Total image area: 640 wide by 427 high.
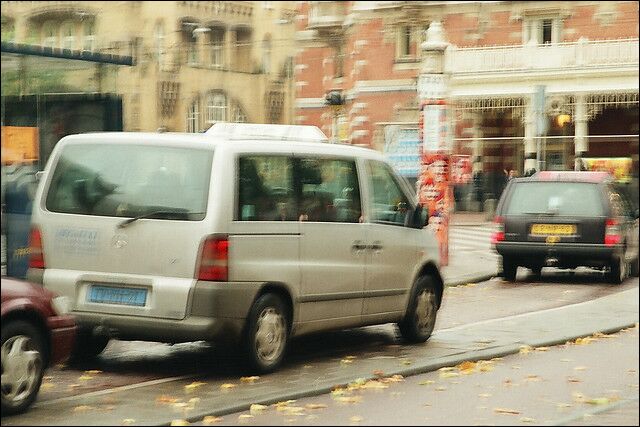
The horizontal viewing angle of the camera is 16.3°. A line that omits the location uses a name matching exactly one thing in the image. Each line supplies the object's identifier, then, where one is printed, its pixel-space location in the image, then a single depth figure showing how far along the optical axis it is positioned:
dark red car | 13.30
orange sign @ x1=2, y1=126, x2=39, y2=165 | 25.54
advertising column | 35.68
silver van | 15.75
